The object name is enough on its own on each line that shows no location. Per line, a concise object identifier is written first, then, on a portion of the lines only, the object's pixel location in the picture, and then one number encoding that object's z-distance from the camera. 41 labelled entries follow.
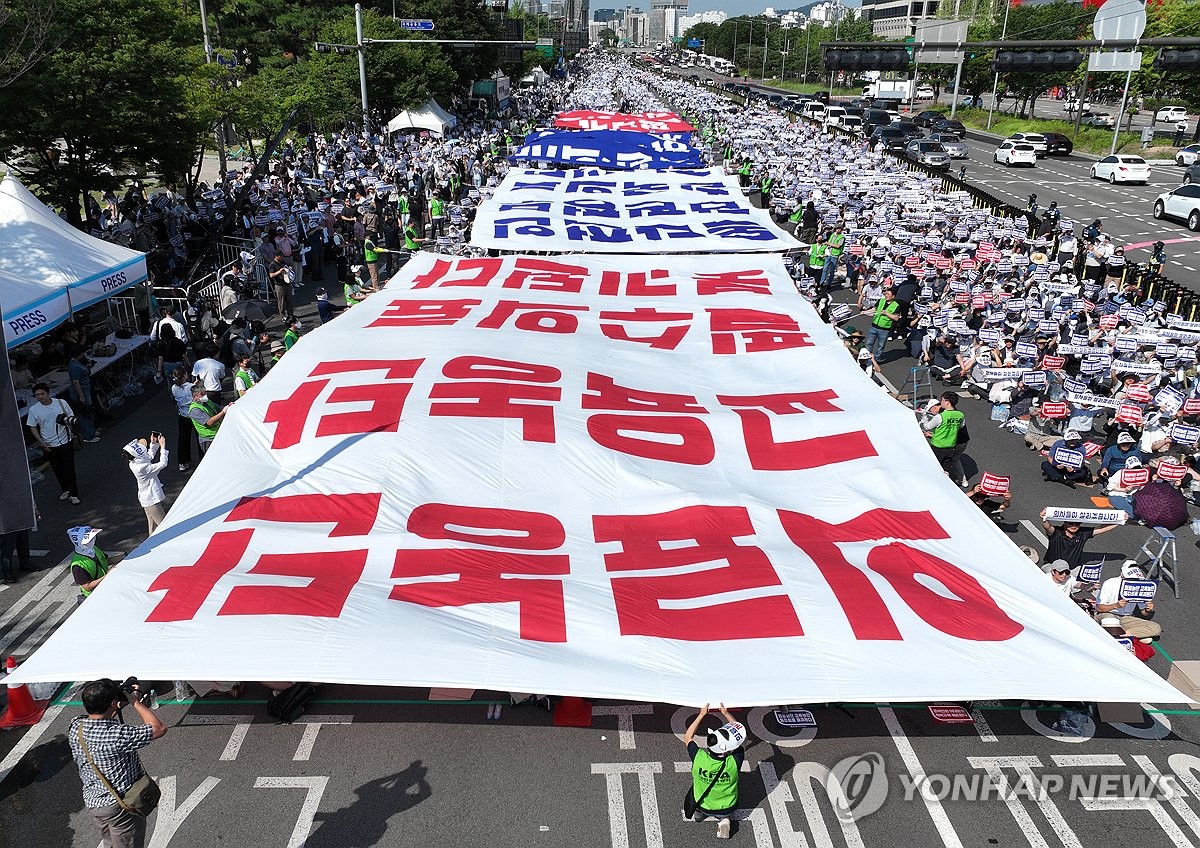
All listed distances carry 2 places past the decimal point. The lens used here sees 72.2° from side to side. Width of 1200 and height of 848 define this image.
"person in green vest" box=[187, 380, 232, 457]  12.51
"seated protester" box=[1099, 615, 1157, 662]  8.73
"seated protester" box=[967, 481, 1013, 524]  11.46
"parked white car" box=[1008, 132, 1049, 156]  56.12
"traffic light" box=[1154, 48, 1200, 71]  28.22
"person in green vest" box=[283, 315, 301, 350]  15.48
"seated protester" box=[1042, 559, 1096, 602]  9.31
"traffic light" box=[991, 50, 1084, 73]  33.31
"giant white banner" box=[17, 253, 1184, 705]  6.83
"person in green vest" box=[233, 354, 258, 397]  13.27
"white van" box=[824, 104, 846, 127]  67.64
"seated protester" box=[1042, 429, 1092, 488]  13.04
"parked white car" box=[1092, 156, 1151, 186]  44.16
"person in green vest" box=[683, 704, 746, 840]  6.82
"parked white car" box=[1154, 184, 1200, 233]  33.94
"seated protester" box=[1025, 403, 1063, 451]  15.17
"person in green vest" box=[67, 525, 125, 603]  8.73
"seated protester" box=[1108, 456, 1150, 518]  12.45
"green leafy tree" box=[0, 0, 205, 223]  20.77
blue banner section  31.27
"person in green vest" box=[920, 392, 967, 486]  12.73
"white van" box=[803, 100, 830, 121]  71.97
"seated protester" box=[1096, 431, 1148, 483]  13.28
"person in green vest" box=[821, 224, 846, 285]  24.67
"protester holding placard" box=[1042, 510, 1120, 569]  9.90
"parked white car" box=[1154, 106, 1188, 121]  66.75
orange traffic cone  8.27
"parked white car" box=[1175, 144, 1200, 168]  51.41
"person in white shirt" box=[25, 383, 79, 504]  11.85
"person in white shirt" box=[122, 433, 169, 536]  10.79
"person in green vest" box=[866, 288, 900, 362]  17.91
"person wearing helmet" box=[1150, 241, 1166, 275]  22.67
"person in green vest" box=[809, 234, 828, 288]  23.76
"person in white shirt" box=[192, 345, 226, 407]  13.64
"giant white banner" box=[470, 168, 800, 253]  21.11
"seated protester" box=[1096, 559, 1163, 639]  8.92
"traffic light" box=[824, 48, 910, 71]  42.22
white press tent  14.16
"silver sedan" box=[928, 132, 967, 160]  52.47
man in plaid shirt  5.87
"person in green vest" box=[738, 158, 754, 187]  40.00
